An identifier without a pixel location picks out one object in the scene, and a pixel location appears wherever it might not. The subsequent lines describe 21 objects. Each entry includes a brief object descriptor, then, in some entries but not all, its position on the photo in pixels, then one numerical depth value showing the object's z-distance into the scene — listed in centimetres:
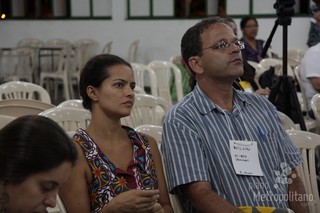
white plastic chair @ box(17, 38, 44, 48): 1602
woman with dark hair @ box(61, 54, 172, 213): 305
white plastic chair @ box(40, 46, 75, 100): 1382
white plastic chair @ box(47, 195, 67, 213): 295
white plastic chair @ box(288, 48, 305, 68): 1166
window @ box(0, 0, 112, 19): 1594
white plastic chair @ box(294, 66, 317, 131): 669
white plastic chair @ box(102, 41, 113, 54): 1512
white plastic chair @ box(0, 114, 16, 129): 394
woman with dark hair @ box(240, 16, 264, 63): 991
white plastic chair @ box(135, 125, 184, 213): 409
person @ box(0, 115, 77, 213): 201
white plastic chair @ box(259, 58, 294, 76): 873
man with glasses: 334
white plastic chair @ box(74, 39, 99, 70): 1491
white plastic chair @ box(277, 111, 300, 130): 478
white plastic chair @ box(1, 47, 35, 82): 1394
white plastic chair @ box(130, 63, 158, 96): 852
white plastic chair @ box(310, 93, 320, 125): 551
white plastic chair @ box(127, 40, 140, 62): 1498
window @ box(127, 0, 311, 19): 1418
